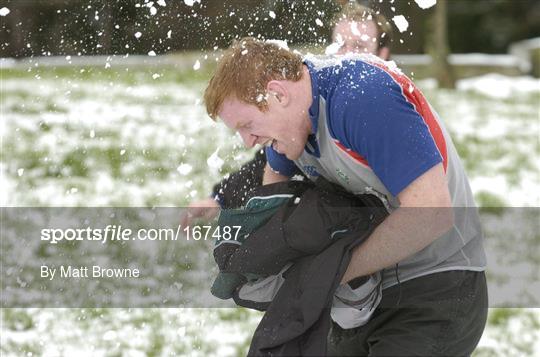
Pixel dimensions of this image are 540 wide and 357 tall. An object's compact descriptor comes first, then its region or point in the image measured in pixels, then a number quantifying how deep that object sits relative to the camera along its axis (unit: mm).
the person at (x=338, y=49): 5059
